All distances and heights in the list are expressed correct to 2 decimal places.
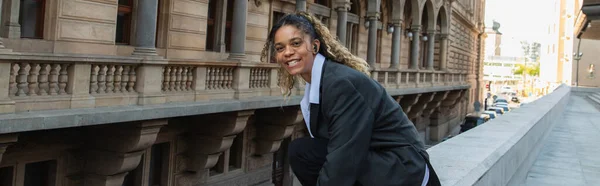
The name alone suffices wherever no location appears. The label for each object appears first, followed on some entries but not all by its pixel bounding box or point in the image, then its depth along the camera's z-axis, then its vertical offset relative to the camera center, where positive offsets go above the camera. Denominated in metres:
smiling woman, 2.16 -0.07
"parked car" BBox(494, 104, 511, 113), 52.72 +0.78
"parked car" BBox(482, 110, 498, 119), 40.47 -0.08
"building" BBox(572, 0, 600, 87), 53.19 +5.95
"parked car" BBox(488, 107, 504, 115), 46.41 +0.27
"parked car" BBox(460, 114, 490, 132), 32.50 -0.67
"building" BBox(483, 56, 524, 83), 142.69 +14.75
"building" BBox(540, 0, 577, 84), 57.81 +9.50
